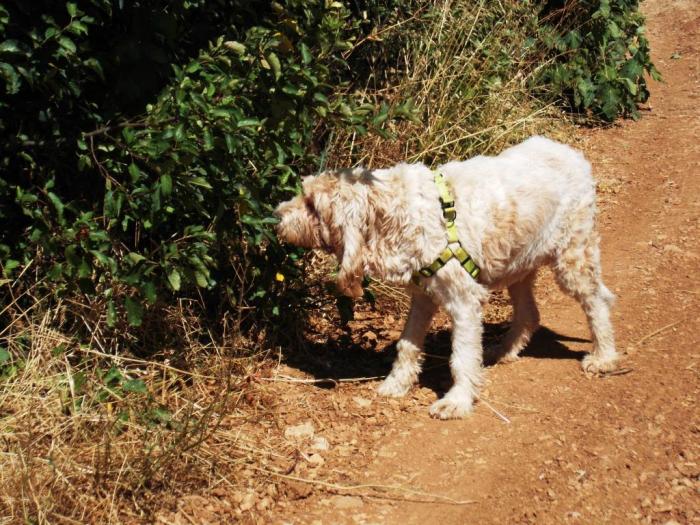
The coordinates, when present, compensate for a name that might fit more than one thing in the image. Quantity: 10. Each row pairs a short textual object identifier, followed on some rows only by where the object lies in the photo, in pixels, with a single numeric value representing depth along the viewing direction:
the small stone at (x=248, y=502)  4.11
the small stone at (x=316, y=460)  4.58
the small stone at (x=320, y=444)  4.74
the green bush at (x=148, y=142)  4.18
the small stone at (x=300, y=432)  4.83
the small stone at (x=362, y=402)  5.25
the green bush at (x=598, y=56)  10.00
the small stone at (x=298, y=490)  4.27
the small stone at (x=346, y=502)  4.20
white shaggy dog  4.79
